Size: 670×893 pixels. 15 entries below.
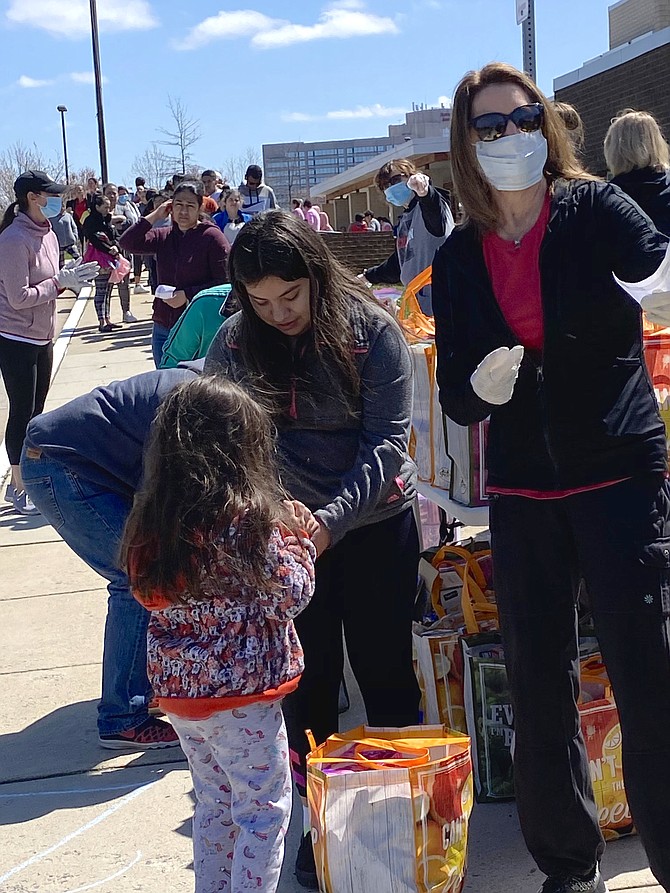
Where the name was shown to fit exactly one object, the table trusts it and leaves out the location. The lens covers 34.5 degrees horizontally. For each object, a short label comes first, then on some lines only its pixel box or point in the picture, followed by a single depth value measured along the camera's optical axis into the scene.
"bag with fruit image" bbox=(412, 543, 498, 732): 3.24
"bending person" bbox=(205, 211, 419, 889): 2.68
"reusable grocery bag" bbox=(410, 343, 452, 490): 3.46
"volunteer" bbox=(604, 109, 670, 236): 4.97
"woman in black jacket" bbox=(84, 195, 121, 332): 14.96
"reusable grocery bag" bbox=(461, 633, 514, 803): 3.13
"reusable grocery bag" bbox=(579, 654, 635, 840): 2.88
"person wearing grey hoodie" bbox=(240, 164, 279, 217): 13.05
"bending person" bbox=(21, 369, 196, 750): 3.43
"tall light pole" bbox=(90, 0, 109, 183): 28.31
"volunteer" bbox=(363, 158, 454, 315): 6.73
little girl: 2.26
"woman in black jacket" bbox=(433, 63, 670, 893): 2.30
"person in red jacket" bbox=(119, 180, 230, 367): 6.72
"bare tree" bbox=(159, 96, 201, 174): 44.16
